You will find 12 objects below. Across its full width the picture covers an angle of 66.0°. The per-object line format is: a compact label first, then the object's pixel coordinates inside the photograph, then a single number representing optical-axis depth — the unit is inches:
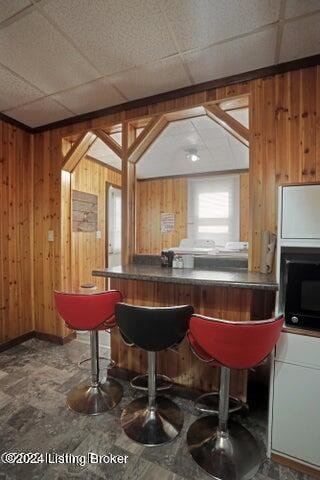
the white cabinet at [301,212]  57.3
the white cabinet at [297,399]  53.8
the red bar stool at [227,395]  48.5
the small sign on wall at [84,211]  142.8
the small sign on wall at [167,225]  130.7
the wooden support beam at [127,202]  100.0
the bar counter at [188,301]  70.9
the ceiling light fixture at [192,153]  147.6
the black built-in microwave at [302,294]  53.7
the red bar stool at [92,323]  68.6
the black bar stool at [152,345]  54.8
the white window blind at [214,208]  192.1
